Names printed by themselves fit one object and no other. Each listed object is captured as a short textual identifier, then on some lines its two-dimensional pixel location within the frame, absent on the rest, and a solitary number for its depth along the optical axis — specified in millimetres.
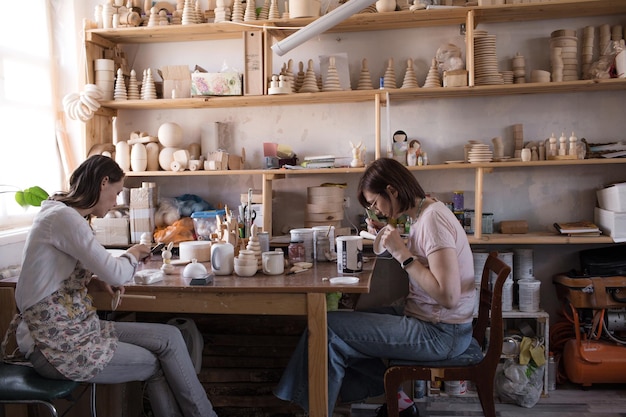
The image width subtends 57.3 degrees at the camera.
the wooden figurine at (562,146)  3344
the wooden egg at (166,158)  3691
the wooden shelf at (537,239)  3301
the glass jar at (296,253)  2811
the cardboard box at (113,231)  3621
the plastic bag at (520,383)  3211
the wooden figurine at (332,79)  3516
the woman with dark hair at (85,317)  2037
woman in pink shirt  2277
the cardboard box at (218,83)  3553
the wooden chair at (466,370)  2332
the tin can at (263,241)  2805
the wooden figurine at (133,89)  3734
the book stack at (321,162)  3514
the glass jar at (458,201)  3545
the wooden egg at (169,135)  3717
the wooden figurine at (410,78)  3512
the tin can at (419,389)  3379
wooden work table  2311
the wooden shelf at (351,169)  3299
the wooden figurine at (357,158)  3502
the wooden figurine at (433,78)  3439
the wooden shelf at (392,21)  3311
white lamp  2611
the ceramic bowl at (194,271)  2480
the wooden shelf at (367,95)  3318
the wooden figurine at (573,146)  3316
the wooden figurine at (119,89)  3713
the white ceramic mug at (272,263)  2549
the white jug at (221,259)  2553
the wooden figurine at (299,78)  3613
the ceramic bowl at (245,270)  2527
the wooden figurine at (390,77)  3498
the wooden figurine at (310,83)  3537
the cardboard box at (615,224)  3219
